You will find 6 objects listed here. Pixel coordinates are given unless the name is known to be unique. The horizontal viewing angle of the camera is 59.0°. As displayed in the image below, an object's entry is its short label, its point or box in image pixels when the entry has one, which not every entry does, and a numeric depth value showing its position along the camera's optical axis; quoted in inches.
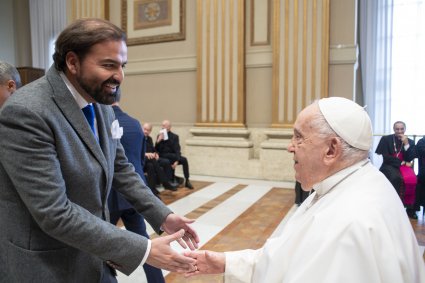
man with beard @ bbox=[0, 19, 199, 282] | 46.4
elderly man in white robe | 45.6
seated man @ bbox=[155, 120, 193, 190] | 279.0
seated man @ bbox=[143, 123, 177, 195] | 252.8
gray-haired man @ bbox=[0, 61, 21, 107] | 81.1
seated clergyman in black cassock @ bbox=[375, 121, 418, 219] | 207.6
